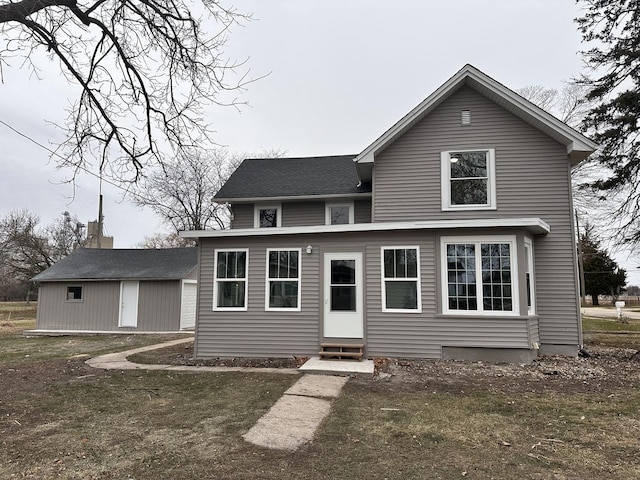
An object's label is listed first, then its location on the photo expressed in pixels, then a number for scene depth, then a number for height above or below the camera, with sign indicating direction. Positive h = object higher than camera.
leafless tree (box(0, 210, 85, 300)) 30.45 +3.80
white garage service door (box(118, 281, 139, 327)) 18.03 -0.66
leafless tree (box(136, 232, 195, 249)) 37.40 +5.02
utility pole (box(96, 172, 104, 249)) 26.81 +4.64
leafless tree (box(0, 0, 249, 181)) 6.43 +3.81
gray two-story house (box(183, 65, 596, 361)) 8.85 +0.76
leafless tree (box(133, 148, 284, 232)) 29.66 +6.68
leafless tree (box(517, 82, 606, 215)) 20.16 +9.30
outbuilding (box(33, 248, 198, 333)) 17.80 -0.38
